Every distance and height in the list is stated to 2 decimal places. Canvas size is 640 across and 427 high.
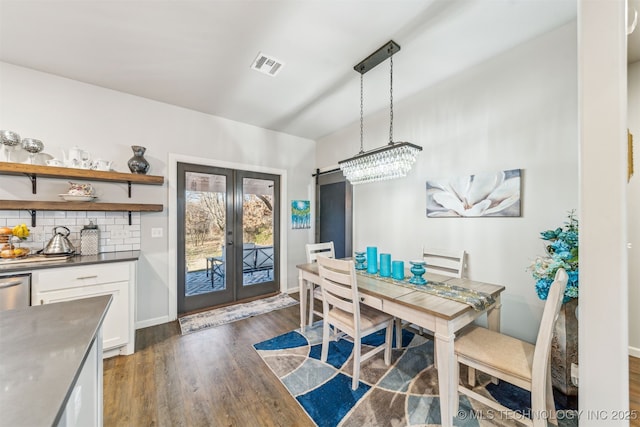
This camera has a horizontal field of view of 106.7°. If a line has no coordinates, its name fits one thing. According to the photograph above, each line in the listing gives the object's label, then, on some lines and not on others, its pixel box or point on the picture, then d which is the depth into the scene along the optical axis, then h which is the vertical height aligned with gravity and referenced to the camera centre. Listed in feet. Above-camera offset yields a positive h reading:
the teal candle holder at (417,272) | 6.47 -1.66
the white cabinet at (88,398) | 2.47 -2.35
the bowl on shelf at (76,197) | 7.66 +0.52
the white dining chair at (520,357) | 4.00 -2.83
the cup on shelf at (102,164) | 8.27 +1.70
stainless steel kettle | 7.32 -1.02
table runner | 5.19 -1.96
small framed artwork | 13.92 -0.11
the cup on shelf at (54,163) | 7.56 +1.62
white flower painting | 6.89 +0.53
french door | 10.69 -1.12
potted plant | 5.22 -1.87
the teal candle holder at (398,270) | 6.89 -1.69
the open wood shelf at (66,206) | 7.04 +0.22
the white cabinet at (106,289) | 6.50 -2.23
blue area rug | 5.13 -4.46
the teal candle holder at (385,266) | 7.34 -1.67
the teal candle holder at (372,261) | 7.75 -1.60
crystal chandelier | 6.63 +1.58
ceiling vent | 7.22 +4.69
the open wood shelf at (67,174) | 6.97 +1.27
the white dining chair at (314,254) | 9.25 -1.82
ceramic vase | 8.93 +1.94
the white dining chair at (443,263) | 7.35 -1.65
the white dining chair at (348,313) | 5.86 -2.85
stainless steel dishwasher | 5.94 -1.98
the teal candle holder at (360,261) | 8.42 -1.78
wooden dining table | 4.60 -2.16
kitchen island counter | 1.86 -1.51
